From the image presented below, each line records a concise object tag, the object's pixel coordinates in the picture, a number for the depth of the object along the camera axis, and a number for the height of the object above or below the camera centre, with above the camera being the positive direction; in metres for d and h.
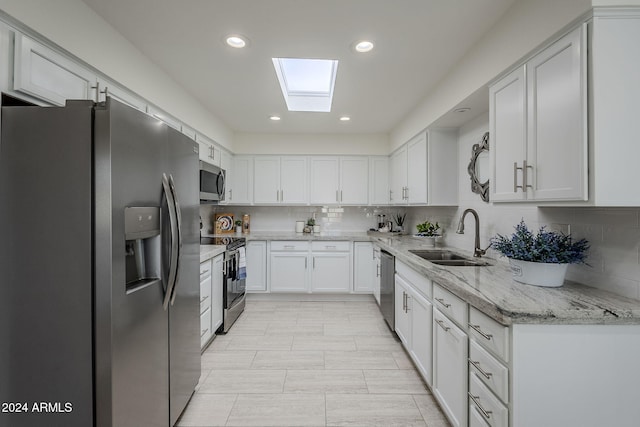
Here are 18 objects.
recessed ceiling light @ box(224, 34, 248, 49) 1.99 +1.22
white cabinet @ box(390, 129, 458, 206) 3.00 +0.49
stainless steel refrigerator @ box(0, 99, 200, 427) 1.13 -0.22
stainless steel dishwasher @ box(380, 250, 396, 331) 2.94 -0.81
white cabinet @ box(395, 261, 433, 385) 1.99 -0.84
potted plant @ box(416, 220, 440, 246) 3.29 -0.22
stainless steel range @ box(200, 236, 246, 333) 3.07 -0.74
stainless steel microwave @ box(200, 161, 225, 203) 2.95 +0.33
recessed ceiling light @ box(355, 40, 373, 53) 2.04 +1.22
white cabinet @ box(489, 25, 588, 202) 1.22 +0.43
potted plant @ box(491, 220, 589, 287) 1.40 -0.21
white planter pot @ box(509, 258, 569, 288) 1.41 -0.30
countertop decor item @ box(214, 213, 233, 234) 4.39 -0.17
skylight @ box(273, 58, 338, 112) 2.83 +1.42
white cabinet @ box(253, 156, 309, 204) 4.48 +0.51
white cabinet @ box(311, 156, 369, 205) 4.50 +0.52
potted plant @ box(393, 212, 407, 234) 4.56 -0.11
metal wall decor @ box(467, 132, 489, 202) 2.47 +0.41
